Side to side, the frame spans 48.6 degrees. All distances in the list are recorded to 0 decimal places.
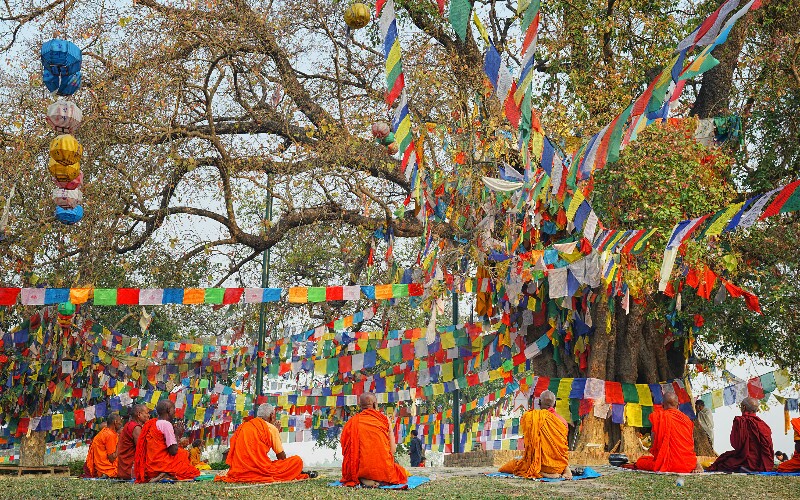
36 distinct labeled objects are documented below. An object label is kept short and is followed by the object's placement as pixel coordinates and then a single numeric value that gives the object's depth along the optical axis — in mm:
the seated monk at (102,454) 13125
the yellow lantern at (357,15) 11180
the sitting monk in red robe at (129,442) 11836
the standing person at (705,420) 16078
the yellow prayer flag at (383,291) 15395
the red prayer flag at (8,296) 14094
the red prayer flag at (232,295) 15078
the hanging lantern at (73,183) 11508
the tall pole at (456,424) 18683
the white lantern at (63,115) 11031
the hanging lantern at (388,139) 14342
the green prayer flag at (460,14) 8336
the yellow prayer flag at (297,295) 15270
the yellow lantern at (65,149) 10891
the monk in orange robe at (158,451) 11242
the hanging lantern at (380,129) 14109
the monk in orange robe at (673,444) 11867
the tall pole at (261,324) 17750
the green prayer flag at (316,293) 15359
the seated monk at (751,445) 12211
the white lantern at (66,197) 11617
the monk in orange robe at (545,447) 11219
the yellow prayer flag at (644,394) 15789
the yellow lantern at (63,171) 11117
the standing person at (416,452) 19734
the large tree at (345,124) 14094
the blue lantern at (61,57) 10602
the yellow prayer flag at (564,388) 15891
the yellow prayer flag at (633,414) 15352
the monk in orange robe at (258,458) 10844
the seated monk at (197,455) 15827
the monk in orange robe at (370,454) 10117
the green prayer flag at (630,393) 15688
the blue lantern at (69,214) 11891
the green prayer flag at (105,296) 14375
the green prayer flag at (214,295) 14938
